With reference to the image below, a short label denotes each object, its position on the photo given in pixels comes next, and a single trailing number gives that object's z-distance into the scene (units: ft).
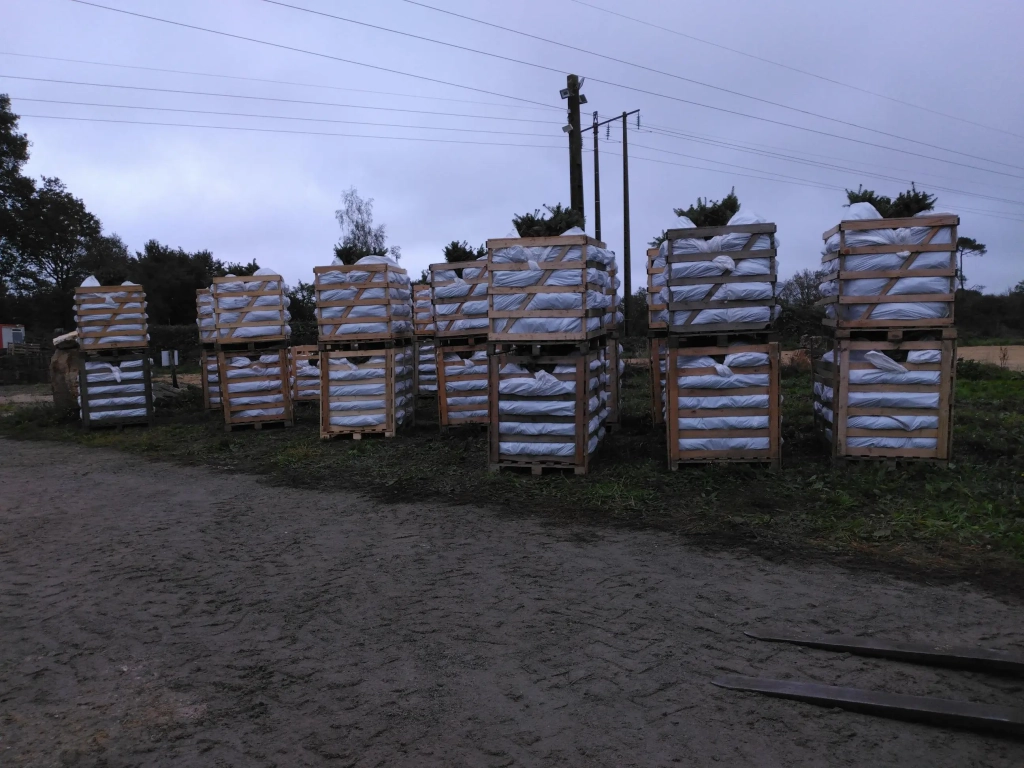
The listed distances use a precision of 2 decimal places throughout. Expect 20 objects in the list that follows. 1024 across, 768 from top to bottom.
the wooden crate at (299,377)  51.29
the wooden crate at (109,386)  44.19
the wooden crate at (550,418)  26.48
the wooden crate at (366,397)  36.45
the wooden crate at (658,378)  35.68
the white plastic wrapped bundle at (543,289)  25.94
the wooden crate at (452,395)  37.96
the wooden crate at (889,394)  24.20
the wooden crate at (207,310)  51.57
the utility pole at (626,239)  90.27
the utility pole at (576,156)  47.26
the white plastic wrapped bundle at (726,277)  24.76
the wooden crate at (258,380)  41.45
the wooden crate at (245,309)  40.14
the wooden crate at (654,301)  35.77
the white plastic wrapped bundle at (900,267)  23.75
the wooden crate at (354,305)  35.91
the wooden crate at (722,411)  25.13
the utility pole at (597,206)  73.26
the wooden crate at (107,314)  43.14
